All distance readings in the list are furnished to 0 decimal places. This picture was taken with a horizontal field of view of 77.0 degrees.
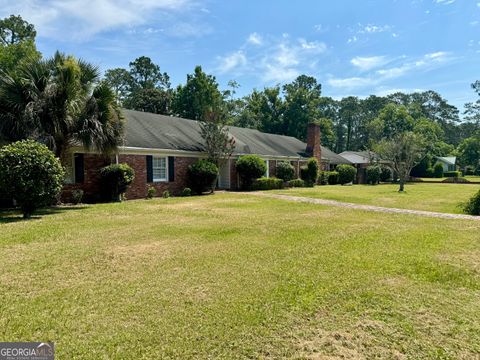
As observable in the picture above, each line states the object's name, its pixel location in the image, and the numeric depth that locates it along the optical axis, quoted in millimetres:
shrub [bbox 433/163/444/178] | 46312
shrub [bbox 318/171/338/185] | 27984
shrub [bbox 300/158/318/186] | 25266
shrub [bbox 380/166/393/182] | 34938
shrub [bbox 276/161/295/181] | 23172
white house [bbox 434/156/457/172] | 53588
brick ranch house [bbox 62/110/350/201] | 13422
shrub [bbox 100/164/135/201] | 13125
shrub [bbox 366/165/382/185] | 31500
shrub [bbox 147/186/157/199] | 15133
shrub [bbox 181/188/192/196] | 16391
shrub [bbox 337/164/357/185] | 29656
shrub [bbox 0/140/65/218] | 8734
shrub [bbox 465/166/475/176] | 53028
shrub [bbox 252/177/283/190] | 20281
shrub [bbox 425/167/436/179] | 45691
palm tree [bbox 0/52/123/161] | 10656
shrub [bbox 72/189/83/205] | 12537
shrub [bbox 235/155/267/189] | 19719
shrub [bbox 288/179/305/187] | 23891
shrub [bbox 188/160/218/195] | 16797
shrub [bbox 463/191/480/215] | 10914
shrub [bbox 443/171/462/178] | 48031
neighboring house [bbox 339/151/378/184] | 35719
